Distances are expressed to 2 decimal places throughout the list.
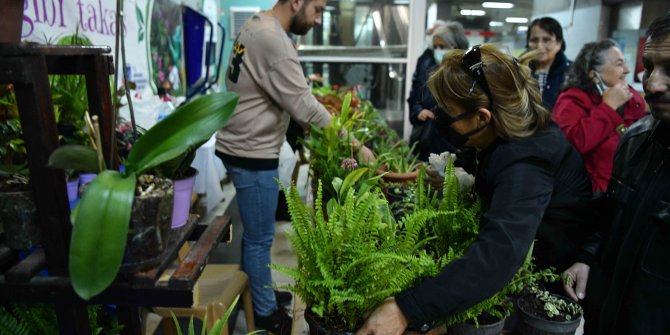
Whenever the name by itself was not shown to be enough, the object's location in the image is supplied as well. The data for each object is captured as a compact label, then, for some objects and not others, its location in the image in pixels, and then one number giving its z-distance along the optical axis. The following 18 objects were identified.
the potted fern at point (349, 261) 0.92
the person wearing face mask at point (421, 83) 3.36
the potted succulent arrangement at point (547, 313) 0.96
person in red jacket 2.18
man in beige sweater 1.98
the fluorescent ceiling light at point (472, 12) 5.66
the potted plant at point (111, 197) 0.65
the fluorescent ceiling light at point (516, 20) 5.68
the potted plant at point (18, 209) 0.76
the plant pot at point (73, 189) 1.08
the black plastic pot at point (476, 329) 0.95
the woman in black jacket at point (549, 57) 2.88
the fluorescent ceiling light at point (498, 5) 5.66
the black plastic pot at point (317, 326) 0.91
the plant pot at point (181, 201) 0.93
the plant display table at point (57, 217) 0.70
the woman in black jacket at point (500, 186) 0.92
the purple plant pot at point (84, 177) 1.15
